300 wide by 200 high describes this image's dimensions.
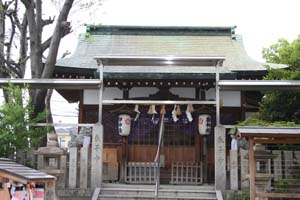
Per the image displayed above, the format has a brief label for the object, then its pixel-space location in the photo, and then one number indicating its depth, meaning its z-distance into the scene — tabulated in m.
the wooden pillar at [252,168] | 10.56
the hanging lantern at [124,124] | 15.80
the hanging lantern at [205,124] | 15.67
